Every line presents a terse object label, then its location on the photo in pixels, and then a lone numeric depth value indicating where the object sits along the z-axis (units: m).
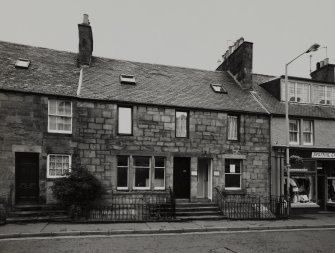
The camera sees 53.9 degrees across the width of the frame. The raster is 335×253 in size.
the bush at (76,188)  14.62
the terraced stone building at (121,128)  15.73
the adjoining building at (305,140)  19.16
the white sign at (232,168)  18.61
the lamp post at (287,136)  16.41
